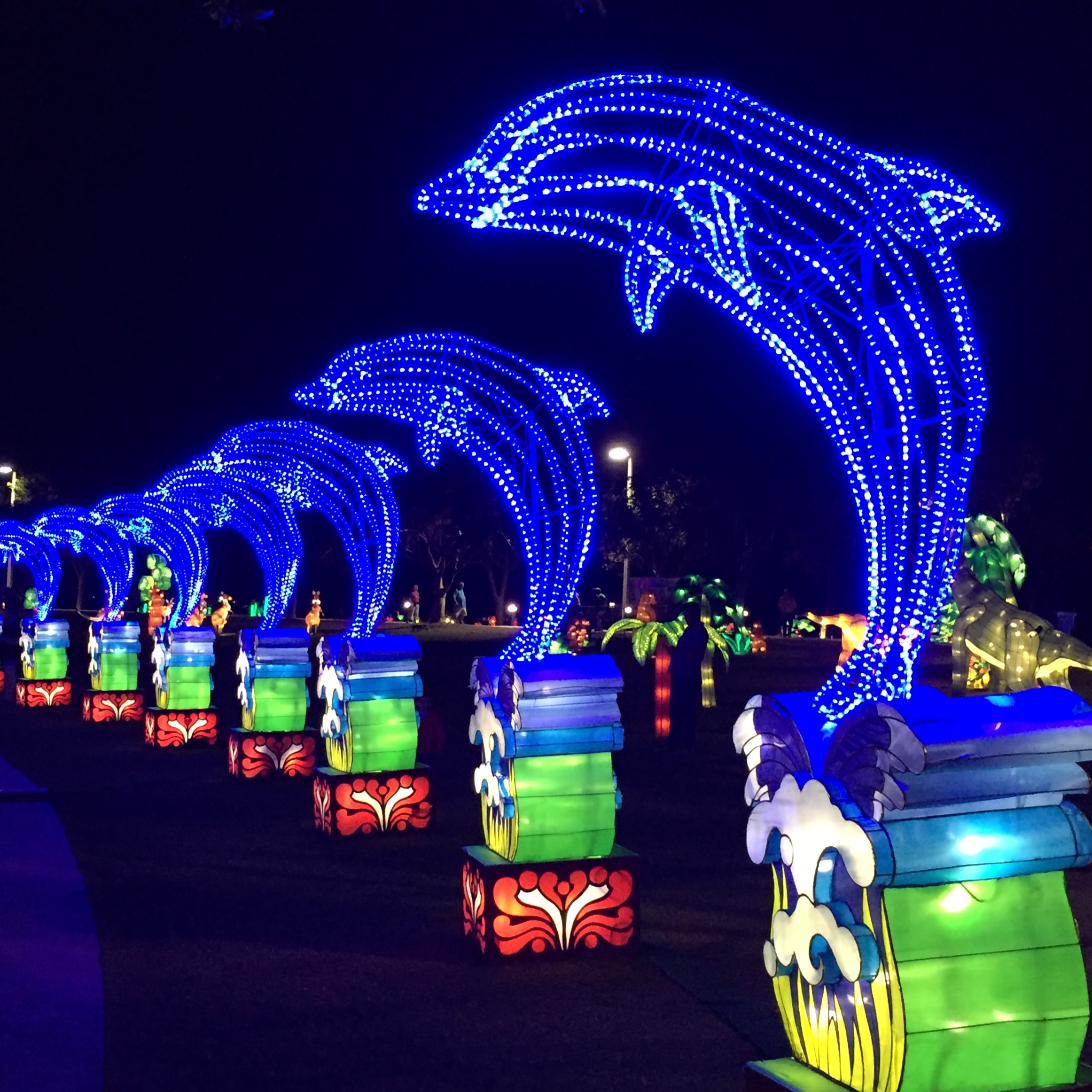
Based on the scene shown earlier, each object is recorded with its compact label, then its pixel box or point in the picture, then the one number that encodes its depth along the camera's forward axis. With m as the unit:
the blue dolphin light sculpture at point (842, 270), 3.76
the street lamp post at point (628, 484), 26.86
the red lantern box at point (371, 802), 9.35
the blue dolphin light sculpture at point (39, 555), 26.02
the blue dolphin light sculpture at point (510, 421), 7.57
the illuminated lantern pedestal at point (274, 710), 12.83
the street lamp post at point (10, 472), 46.78
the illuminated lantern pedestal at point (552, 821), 6.07
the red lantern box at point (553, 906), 6.05
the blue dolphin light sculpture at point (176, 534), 20.45
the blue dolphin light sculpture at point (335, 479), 11.45
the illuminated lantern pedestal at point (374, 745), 9.39
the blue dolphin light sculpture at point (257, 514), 16.27
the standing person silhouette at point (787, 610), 41.66
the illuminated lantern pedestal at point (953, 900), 3.06
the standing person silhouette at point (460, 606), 49.19
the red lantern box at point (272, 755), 12.91
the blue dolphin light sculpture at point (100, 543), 22.84
